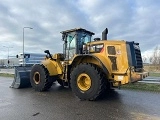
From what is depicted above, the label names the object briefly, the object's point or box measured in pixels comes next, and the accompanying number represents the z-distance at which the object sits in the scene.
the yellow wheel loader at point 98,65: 4.42
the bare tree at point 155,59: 22.13
